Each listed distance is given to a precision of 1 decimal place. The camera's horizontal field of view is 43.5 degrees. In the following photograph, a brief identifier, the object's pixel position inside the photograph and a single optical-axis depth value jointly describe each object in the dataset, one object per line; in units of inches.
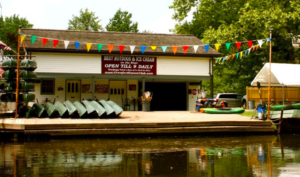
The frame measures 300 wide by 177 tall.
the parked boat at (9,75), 653.3
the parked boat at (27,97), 650.2
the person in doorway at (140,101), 995.3
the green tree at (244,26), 1104.2
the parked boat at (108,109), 659.0
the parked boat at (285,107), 658.8
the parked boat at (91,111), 649.0
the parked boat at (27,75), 658.8
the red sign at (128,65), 964.0
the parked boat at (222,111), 839.1
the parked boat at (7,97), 657.6
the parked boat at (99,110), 650.7
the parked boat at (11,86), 658.8
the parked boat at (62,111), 651.8
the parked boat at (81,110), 646.5
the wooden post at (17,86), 639.1
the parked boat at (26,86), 656.8
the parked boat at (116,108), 672.4
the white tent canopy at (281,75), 830.5
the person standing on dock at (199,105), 896.9
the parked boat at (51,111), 650.8
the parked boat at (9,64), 658.8
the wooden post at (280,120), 650.8
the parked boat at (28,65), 665.0
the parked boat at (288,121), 655.1
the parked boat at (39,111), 658.8
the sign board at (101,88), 1001.5
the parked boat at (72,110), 644.7
